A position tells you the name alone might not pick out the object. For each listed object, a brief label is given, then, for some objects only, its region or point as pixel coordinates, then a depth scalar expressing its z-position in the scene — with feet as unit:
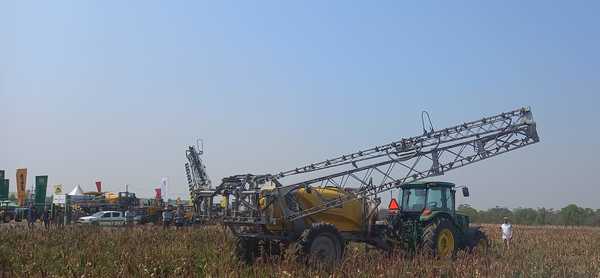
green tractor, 50.50
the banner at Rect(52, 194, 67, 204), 109.81
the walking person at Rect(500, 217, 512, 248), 68.08
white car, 122.72
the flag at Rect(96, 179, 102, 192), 174.23
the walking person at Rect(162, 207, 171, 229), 94.94
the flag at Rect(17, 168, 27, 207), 98.65
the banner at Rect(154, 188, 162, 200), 151.94
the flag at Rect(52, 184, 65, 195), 140.87
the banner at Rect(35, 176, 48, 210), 103.04
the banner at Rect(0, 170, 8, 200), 114.78
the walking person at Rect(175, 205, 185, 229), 98.16
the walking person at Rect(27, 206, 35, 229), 105.12
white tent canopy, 174.40
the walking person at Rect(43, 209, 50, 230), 106.73
